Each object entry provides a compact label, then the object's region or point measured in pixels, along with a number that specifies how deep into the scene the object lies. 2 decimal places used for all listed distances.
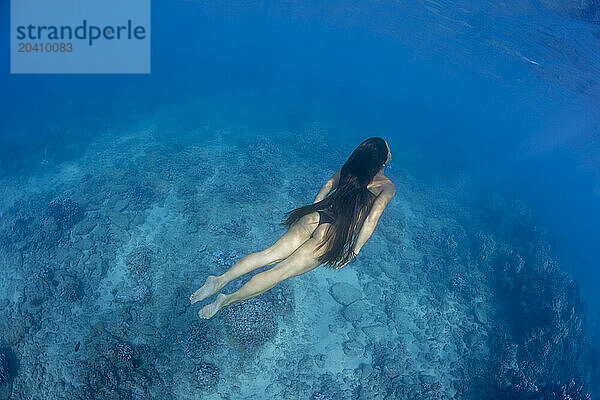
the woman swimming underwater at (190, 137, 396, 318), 2.97
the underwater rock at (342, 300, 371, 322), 7.53
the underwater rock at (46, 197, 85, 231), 8.46
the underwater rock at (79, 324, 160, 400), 5.13
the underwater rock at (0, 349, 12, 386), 5.27
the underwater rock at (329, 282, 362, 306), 7.84
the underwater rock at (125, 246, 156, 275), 7.29
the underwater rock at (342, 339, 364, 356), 6.89
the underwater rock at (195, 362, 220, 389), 5.62
